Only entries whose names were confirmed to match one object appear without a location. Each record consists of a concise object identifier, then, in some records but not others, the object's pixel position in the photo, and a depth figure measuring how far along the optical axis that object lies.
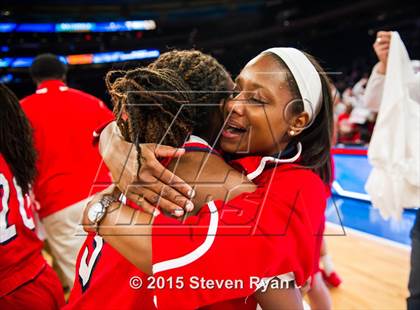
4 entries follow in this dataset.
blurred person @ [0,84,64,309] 1.30
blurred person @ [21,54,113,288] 2.45
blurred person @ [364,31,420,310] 1.51
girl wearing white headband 0.62
